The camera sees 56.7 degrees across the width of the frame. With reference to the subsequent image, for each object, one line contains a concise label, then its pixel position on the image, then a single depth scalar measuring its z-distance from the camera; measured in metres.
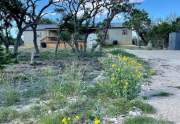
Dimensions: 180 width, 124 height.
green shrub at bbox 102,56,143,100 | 3.35
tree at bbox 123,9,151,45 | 22.48
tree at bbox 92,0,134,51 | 10.89
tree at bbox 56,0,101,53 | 10.86
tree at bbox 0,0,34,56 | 10.70
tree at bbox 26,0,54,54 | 10.95
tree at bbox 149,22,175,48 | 21.66
